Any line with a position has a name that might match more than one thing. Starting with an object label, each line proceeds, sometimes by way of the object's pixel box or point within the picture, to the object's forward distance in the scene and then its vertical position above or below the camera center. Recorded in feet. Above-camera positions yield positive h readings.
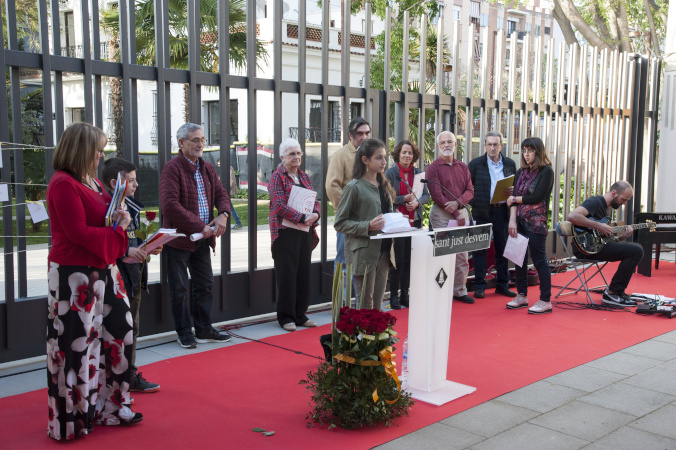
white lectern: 14.19 -3.55
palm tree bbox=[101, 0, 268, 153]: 42.23 +7.82
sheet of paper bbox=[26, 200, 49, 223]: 15.85 -1.42
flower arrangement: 12.63 -4.20
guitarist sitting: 24.25 -3.46
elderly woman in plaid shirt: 20.07 -2.74
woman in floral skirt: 11.59 -2.30
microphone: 23.03 -1.17
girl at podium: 16.65 -1.55
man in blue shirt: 25.68 -1.72
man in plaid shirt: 17.97 -1.98
